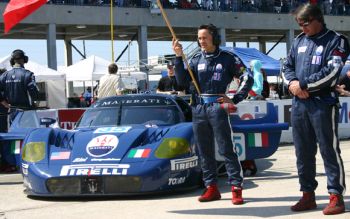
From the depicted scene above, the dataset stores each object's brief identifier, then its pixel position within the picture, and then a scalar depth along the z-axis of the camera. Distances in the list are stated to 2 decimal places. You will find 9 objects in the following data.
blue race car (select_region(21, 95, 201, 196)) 5.99
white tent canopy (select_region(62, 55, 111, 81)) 23.47
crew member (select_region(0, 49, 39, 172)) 8.99
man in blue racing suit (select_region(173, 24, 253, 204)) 5.68
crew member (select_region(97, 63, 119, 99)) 10.39
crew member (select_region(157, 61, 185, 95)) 10.68
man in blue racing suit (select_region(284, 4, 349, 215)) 4.85
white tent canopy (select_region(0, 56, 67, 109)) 19.48
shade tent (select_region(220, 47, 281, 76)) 20.70
